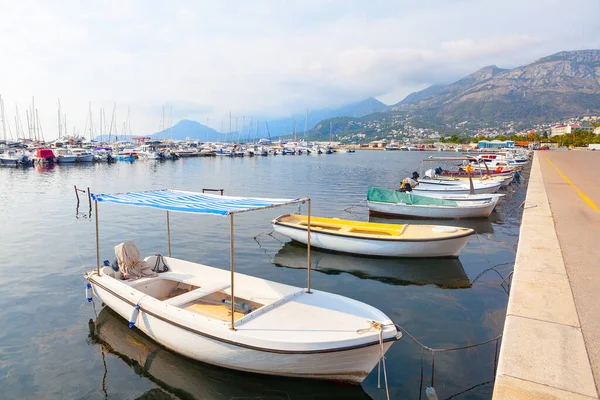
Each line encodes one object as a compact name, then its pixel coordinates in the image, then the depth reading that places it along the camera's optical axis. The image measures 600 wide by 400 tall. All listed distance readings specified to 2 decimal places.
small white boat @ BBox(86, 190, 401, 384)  6.38
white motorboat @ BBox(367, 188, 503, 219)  22.33
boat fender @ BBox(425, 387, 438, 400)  6.36
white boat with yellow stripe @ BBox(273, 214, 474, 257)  14.45
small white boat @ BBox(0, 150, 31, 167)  65.94
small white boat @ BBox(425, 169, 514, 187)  33.91
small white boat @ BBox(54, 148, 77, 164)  72.31
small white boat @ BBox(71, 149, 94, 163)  74.24
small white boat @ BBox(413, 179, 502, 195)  29.50
